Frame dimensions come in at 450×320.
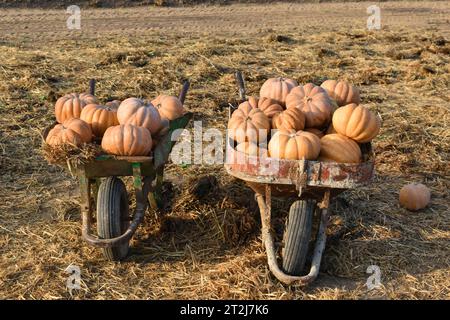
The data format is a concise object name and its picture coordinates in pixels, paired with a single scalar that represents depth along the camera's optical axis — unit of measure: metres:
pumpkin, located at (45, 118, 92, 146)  4.37
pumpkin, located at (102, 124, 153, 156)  4.36
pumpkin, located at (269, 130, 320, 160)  4.16
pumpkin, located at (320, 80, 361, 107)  5.03
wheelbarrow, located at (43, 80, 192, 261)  4.35
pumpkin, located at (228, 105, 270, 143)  4.42
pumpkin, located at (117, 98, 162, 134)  4.62
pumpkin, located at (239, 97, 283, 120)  4.75
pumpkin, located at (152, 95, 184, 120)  5.09
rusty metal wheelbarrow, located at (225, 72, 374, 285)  4.10
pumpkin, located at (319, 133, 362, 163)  4.23
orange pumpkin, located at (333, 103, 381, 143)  4.38
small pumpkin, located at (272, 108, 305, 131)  4.46
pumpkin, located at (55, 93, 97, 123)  4.87
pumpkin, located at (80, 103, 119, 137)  4.72
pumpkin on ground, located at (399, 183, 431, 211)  5.49
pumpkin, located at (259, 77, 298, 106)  5.03
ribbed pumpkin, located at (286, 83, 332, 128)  4.62
